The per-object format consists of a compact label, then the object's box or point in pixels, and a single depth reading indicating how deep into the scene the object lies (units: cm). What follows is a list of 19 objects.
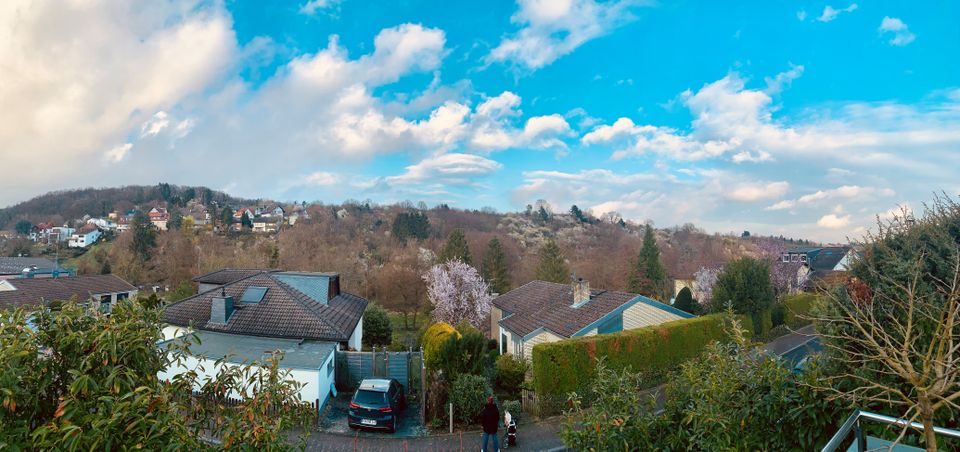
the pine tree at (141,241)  5253
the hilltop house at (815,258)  3984
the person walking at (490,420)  1053
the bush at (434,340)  1530
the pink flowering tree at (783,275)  3466
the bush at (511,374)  1630
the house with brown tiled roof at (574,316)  1795
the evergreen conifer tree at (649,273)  4006
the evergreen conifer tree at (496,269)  4072
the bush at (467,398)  1298
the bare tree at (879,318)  524
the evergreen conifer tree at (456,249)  4034
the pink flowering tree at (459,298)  2800
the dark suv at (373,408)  1225
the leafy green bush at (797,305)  2894
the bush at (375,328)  2553
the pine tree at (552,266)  3909
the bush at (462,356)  1423
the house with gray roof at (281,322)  1487
